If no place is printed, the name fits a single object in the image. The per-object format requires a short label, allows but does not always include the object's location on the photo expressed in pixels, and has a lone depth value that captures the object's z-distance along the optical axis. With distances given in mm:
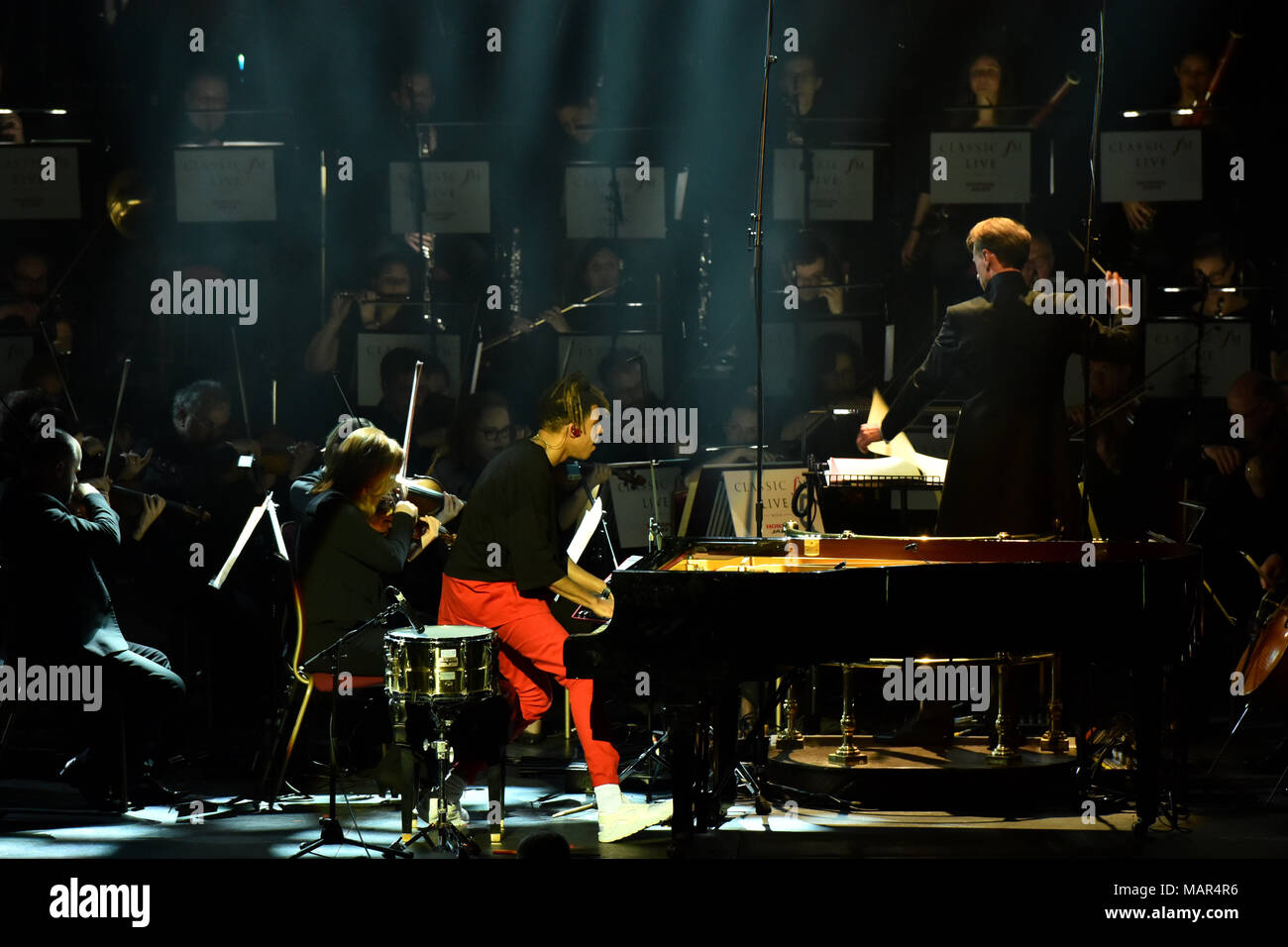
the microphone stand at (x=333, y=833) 9469
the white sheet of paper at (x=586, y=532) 10648
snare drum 9391
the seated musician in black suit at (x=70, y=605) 10891
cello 10844
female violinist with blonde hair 10703
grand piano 9125
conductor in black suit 11469
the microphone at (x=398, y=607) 9648
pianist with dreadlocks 10164
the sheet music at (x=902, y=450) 11555
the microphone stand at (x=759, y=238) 10532
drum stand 9437
